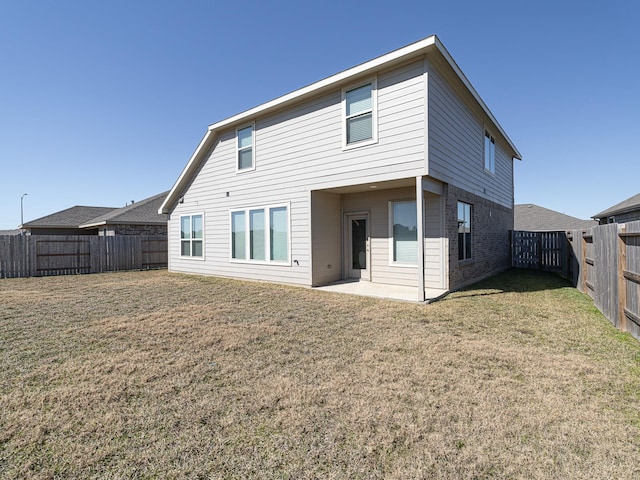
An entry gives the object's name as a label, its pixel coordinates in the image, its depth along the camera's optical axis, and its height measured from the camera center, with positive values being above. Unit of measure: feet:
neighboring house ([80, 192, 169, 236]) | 62.49 +3.53
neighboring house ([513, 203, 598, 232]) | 75.65 +3.59
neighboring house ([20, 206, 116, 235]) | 74.84 +4.19
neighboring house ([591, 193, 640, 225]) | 55.85 +4.25
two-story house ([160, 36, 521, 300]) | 24.73 +5.52
